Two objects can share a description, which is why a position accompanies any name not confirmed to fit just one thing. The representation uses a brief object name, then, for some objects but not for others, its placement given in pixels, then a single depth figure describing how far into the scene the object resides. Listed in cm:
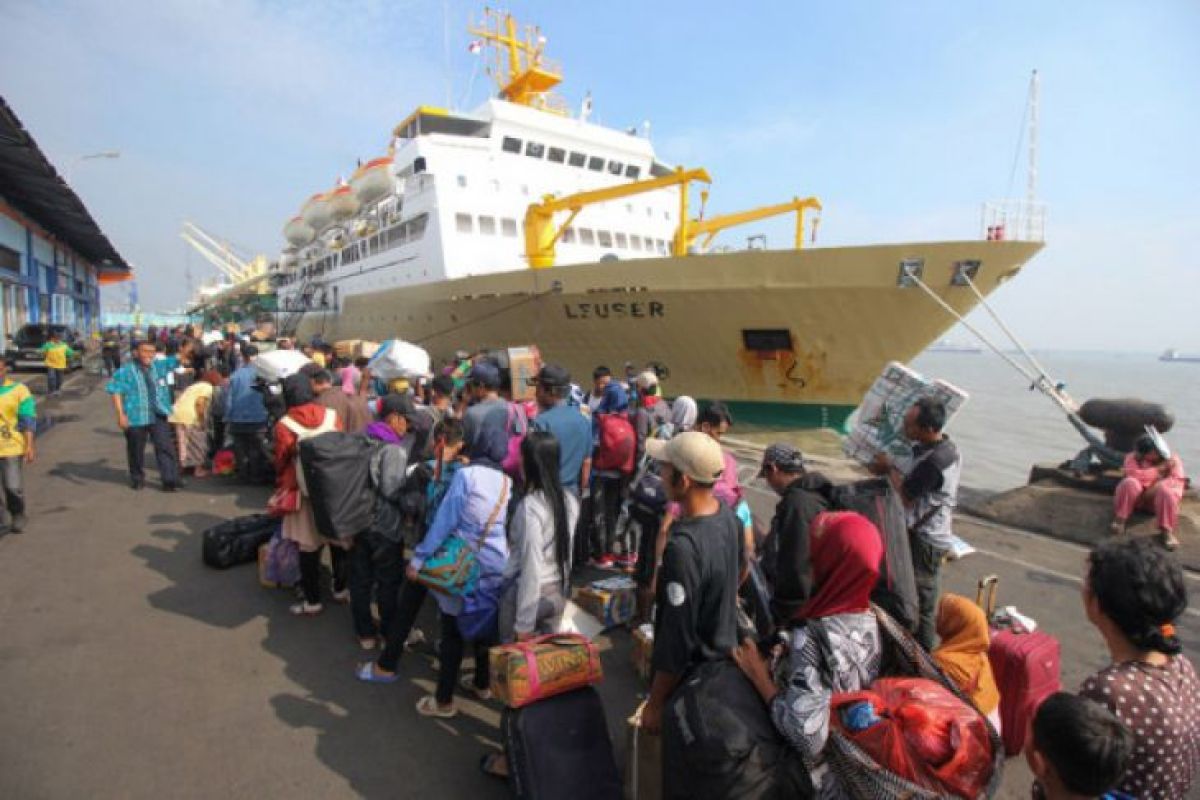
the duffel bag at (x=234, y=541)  445
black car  1633
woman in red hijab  184
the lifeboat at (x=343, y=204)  2285
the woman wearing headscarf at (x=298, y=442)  356
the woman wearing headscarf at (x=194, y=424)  680
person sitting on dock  553
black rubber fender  646
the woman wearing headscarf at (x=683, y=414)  542
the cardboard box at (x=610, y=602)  374
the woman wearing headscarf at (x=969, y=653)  230
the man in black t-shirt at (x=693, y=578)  191
